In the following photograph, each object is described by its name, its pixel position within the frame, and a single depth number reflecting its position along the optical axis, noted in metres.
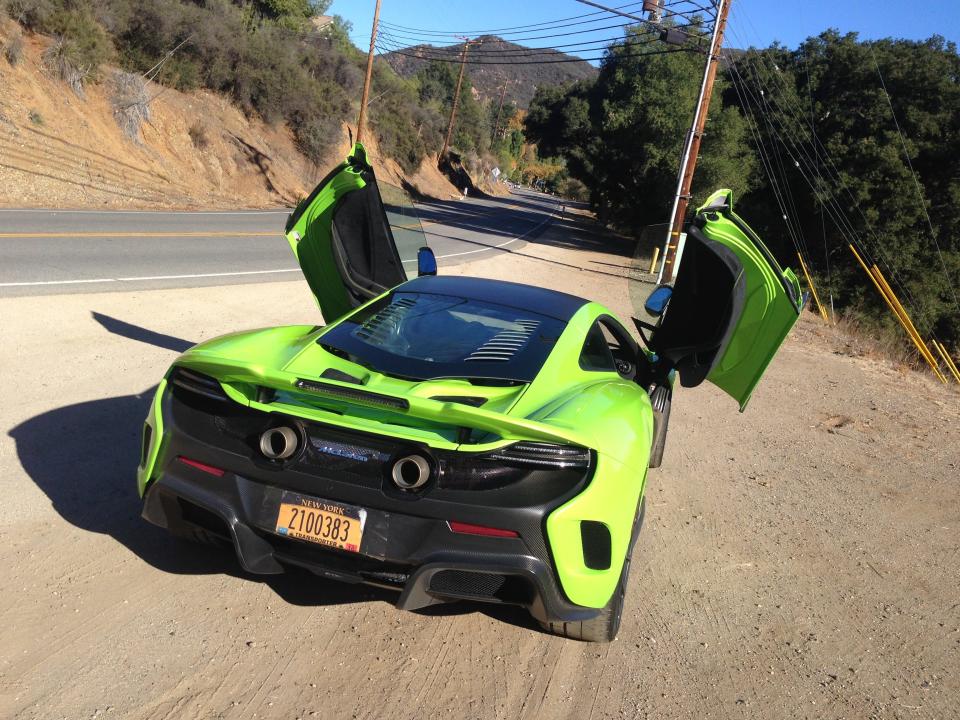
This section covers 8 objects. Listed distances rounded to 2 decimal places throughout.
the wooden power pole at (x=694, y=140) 22.17
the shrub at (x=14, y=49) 27.64
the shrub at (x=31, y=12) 29.17
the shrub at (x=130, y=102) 31.67
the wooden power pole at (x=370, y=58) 39.41
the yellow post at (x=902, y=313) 21.22
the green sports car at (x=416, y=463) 3.33
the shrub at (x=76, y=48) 29.62
